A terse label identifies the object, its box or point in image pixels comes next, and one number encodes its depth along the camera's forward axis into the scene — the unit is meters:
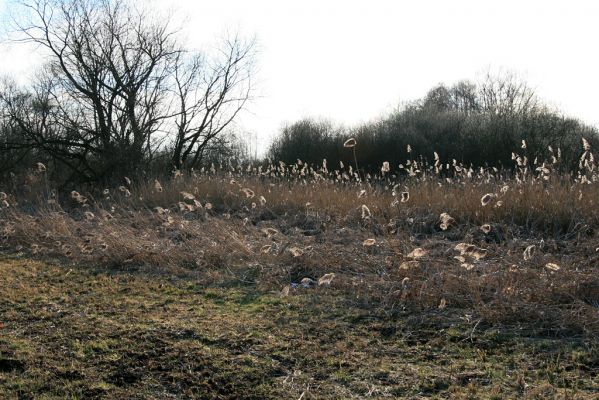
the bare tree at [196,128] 21.53
